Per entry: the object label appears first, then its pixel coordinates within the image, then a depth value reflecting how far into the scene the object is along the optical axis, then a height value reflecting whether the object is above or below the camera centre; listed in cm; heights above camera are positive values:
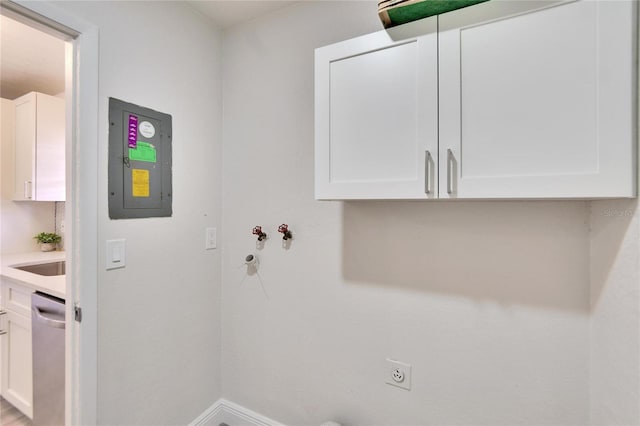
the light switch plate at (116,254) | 134 -19
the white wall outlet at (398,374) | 138 -73
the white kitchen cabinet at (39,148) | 241 +51
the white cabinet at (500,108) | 81 +32
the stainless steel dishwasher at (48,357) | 152 -76
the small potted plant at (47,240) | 279 -27
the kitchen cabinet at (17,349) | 184 -87
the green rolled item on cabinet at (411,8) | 99 +68
